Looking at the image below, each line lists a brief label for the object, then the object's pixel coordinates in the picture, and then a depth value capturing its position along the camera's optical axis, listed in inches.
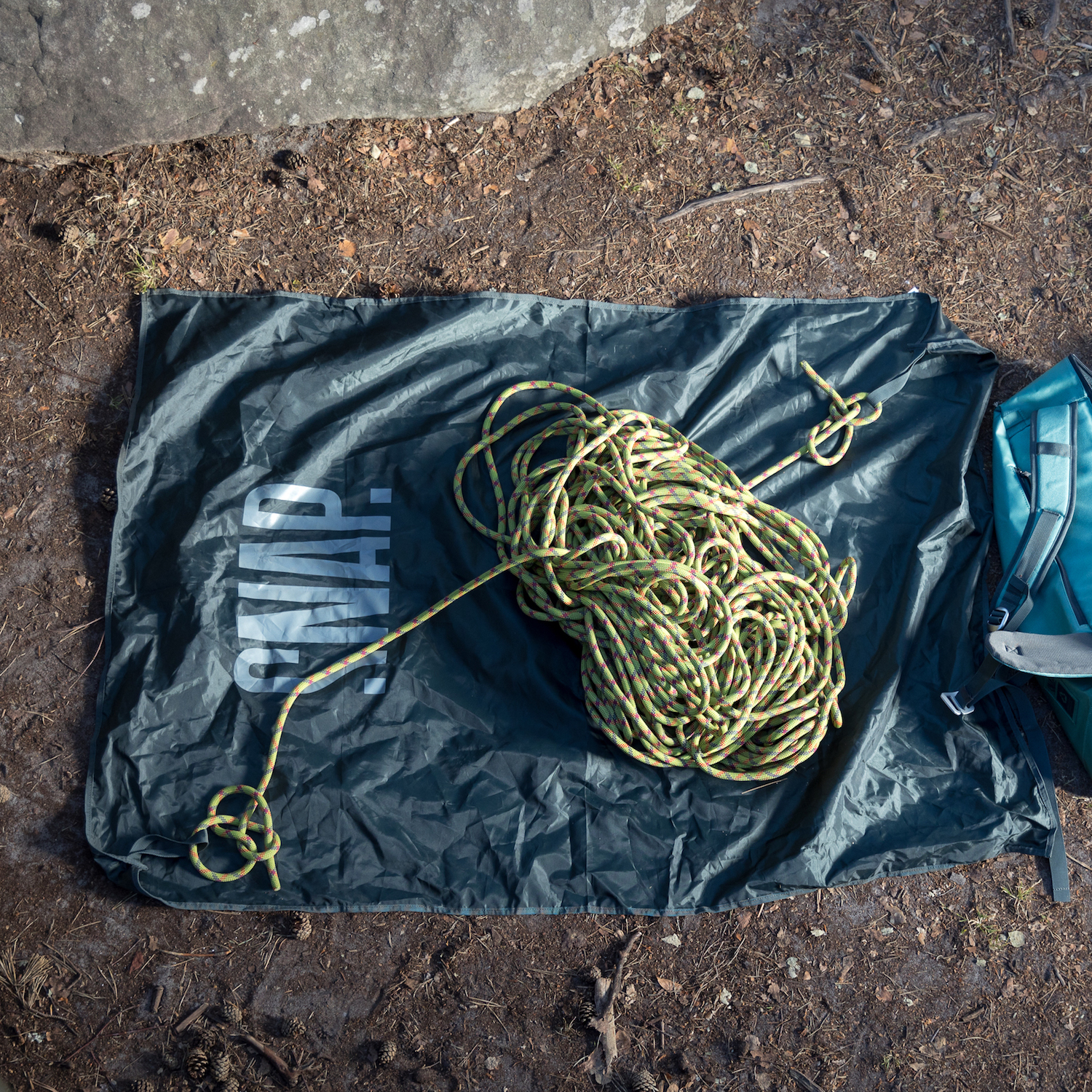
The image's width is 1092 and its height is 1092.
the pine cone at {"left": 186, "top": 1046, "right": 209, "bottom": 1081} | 80.7
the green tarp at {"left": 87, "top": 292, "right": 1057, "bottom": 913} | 84.9
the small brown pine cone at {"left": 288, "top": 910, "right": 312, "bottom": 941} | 84.4
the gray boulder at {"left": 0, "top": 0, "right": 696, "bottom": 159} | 91.8
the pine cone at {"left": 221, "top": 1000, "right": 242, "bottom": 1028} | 83.0
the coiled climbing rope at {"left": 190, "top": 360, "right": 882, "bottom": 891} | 83.1
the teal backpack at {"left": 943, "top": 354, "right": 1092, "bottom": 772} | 89.4
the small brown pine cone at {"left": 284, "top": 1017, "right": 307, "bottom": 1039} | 83.0
